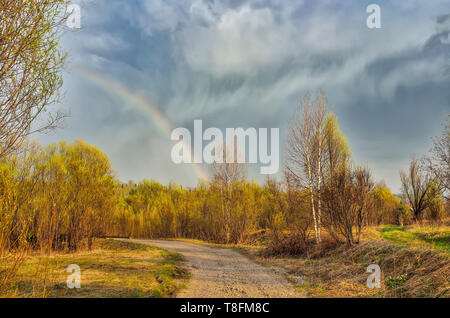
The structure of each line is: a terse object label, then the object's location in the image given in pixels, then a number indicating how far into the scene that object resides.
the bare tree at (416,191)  27.75
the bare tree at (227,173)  23.12
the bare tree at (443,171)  17.36
